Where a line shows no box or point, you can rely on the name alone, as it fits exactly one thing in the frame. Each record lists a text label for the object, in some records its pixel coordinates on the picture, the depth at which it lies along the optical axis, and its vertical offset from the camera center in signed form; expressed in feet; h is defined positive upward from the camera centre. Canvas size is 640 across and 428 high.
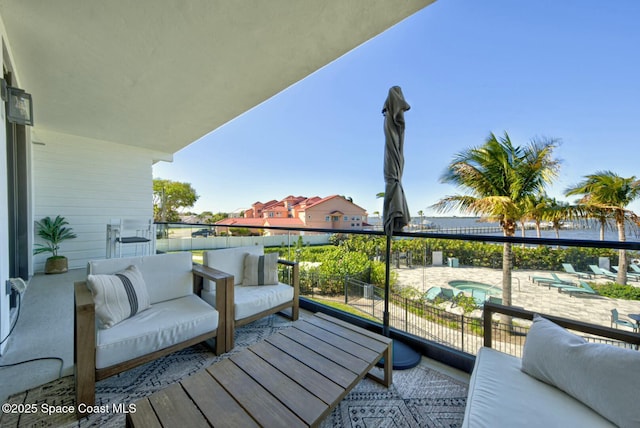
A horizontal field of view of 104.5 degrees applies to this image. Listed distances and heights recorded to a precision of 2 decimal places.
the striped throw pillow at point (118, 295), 5.70 -1.82
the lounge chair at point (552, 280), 8.23 -2.26
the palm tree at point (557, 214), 27.04 +0.09
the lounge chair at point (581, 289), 7.61 -2.44
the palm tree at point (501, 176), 27.91 +4.67
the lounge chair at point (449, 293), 10.90 -3.43
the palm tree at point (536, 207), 27.48 +0.89
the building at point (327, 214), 55.77 +0.82
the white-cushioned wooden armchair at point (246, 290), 7.15 -2.43
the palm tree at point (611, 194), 25.84 +2.50
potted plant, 15.65 -1.22
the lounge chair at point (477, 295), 10.18 -3.32
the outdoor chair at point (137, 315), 4.88 -2.41
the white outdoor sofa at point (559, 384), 3.17 -2.51
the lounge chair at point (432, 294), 10.61 -3.36
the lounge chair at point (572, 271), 7.07 -1.68
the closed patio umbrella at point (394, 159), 6.97 +1.66
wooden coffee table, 3.48 -2.76
